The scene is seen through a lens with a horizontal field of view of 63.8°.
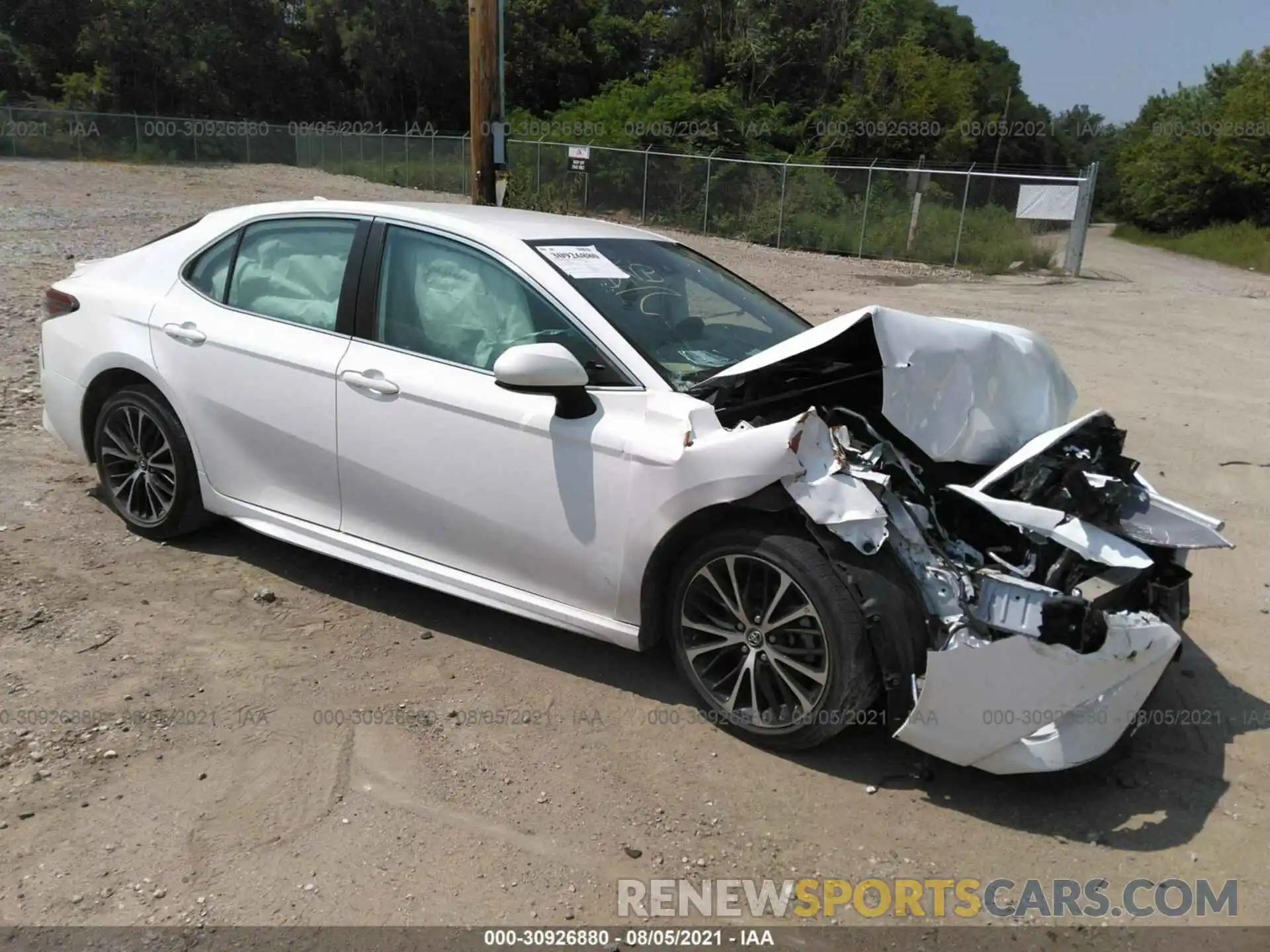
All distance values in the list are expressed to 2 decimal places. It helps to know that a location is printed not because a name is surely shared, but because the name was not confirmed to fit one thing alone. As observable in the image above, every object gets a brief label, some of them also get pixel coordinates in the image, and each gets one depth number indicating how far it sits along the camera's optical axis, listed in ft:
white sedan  10.44
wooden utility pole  29.12
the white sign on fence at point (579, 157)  92.27
